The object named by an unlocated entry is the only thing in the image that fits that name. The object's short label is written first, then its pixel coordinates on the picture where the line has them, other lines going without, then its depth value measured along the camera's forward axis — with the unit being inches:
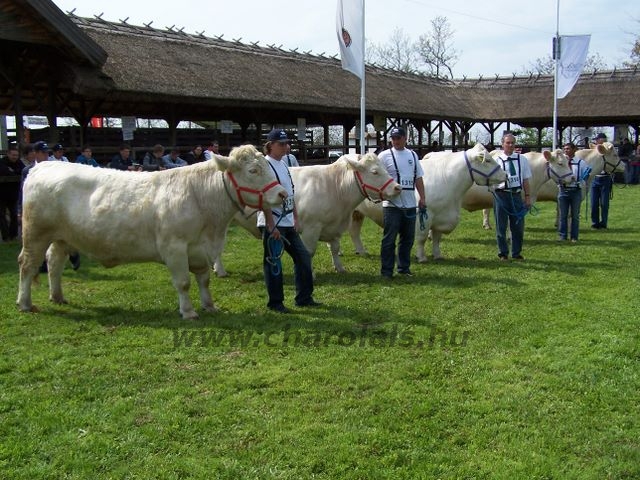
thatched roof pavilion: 561.6
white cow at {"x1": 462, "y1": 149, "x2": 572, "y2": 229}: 501.4
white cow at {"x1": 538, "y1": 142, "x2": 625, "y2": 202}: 577.3
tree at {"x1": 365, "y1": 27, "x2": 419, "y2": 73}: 2484.3
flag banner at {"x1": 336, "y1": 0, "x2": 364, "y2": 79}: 636.7
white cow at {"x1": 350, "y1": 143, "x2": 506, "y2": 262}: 407.5
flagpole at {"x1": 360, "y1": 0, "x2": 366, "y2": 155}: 628.1
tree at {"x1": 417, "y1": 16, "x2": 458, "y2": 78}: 2534.4
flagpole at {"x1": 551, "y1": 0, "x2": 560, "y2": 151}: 996.3
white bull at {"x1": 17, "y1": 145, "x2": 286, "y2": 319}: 271.7
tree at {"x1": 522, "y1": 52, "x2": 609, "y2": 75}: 2409.4
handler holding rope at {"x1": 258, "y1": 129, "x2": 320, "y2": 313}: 285.9
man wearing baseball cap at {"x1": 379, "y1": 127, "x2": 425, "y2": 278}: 351.9
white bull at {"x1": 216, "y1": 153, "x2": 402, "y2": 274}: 339.3
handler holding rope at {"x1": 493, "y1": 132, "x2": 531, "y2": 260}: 403.2
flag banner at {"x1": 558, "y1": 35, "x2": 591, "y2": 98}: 990.4
